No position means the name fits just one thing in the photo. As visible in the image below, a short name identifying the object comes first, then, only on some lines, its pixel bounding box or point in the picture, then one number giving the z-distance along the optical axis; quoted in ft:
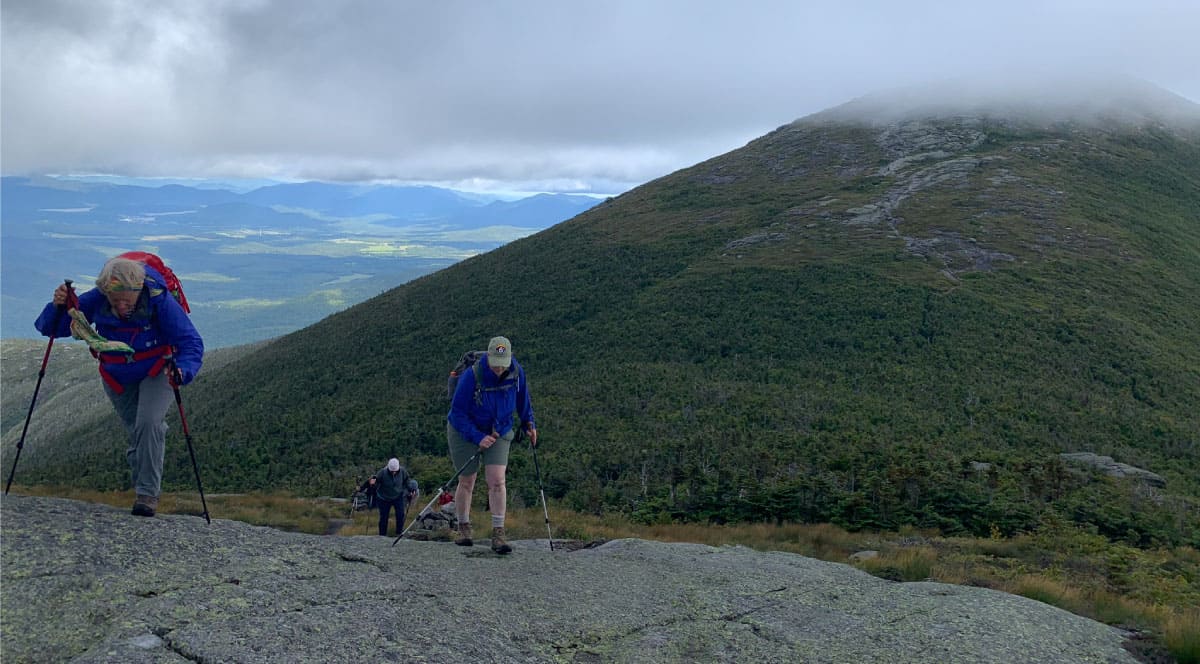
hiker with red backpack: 23.50
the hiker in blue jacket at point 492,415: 27.63
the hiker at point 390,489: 44.88
